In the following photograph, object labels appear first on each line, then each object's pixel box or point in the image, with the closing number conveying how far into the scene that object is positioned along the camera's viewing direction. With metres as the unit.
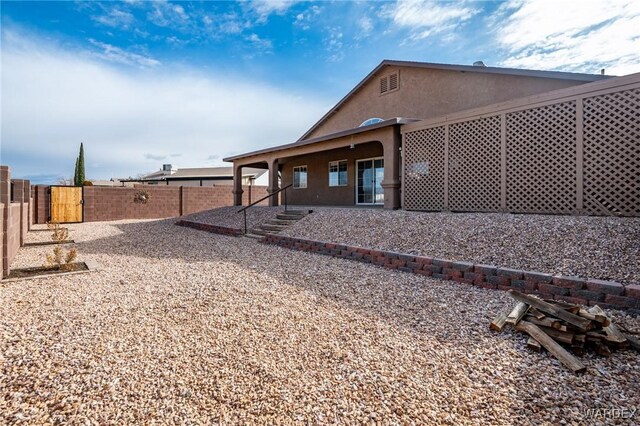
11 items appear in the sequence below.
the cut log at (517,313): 3.23
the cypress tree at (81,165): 30.44
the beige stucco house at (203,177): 34.25
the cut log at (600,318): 2.88
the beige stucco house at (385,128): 9.01
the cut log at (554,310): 2.89
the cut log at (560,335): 2.86
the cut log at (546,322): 2.97
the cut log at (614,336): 2.81
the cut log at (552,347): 2.54
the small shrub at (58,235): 6.63
